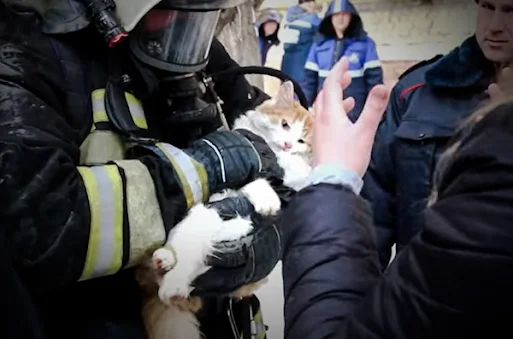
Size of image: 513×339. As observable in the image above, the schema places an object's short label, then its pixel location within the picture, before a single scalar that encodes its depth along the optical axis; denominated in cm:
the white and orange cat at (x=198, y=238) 84
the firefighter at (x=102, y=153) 72
